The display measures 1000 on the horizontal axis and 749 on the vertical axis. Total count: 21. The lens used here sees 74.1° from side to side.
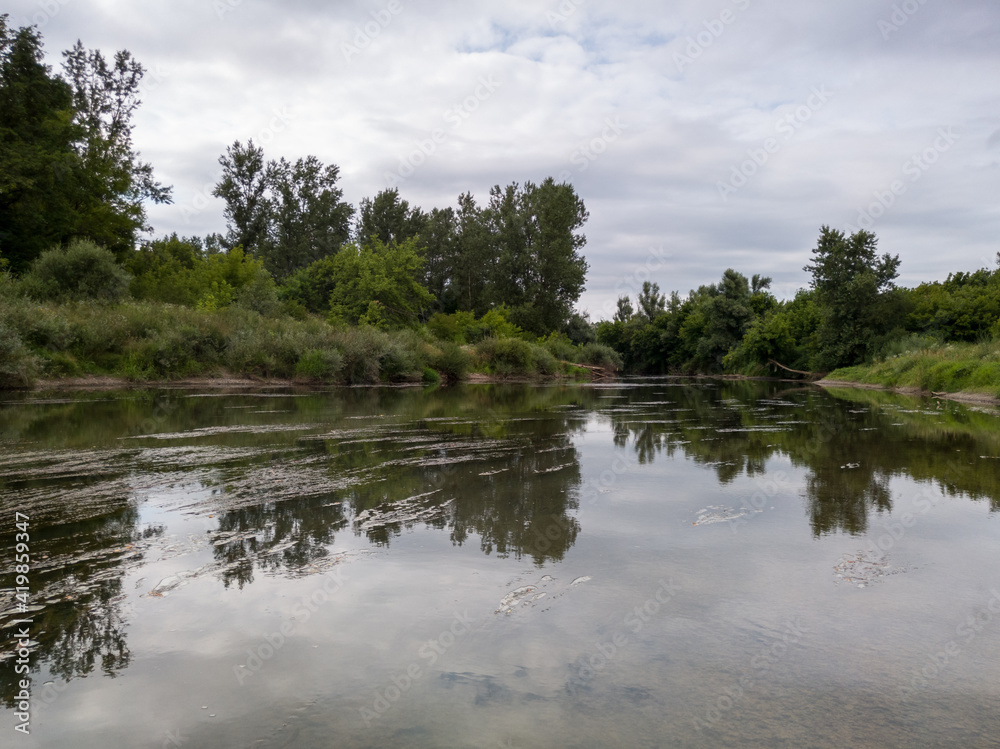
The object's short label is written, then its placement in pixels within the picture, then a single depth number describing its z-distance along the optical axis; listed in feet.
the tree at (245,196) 189.06
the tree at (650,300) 312.50
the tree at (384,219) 220.23
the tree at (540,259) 182.60
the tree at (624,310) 334.44
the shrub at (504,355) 132.16
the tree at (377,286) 143.95
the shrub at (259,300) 122.86
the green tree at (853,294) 128.26
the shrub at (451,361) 116.98
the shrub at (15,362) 61.57
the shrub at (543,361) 139.54
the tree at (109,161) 121.39
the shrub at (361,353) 96.99
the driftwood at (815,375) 148.93
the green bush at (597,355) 179.42
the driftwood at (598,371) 169.62
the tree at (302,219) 204.03
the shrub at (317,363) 91.61
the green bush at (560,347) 162.61
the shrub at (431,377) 113.09
